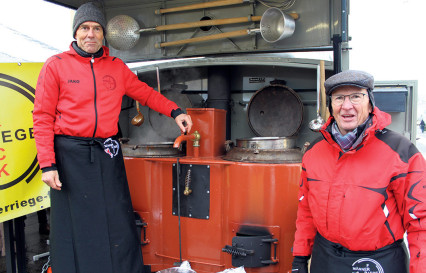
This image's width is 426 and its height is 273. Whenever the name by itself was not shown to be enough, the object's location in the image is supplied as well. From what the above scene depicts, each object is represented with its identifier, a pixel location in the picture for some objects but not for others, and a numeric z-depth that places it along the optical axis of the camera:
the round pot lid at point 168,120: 4.41
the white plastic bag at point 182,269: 2.95
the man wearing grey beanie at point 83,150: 2.40
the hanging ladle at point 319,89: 3.05
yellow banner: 2.73
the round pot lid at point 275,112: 4.01
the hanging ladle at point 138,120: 3.75
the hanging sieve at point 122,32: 4.38
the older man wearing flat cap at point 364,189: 1.64
